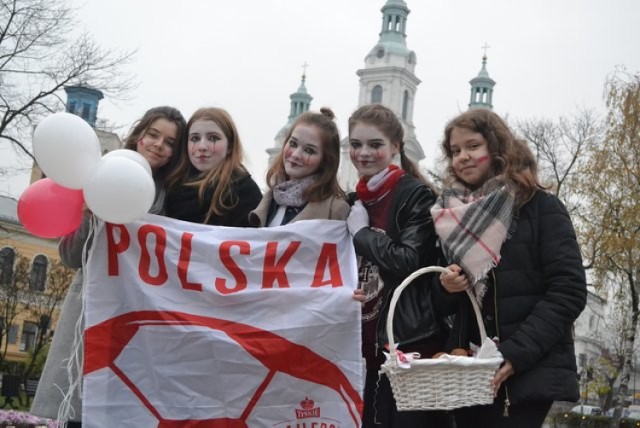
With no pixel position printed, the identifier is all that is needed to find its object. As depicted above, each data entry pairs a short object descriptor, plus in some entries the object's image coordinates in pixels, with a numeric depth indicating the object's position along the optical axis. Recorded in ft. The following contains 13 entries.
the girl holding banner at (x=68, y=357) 13.91
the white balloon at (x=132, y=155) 13.71
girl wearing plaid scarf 11.99
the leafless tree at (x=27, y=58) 62.69
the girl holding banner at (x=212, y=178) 15.61
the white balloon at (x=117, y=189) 13.08
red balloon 13.67
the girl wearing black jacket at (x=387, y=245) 13.44
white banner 13.91
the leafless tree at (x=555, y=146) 80.18
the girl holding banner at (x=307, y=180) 15.60
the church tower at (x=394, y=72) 218.79
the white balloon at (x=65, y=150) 13.16
